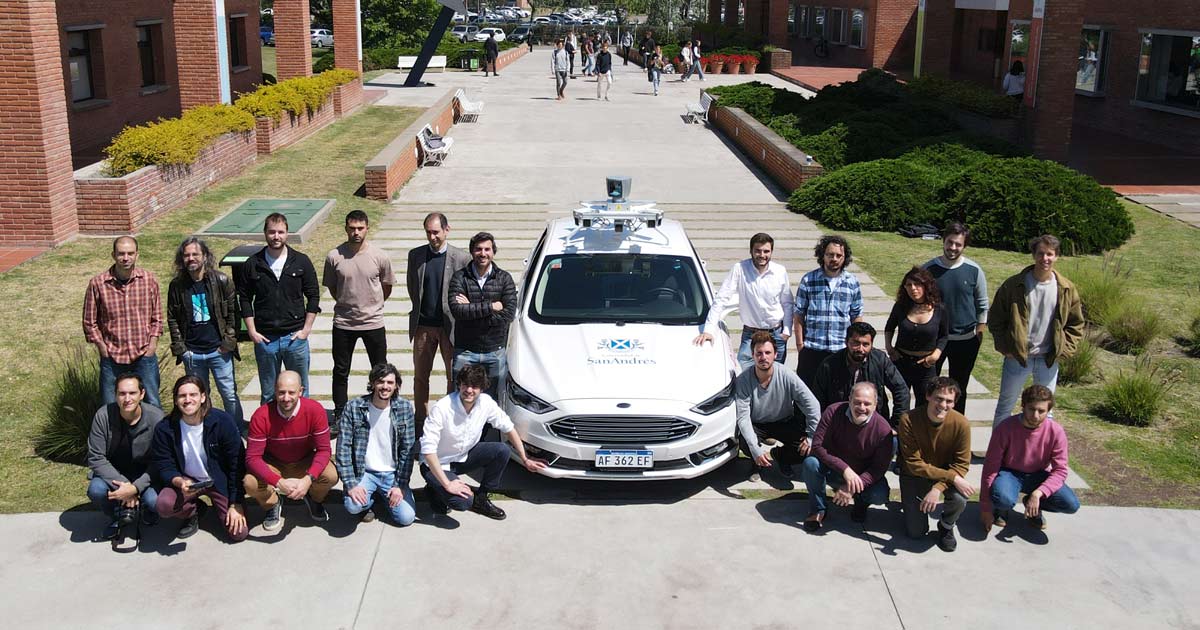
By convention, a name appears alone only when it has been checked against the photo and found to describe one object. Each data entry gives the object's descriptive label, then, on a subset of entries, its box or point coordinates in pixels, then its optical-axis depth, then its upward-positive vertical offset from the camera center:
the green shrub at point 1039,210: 15.56 -2.25
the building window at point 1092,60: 28.66 -0.43
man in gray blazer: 8.78 -1.91
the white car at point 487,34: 70.96 -0.01
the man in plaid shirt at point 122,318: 8.24 -2.02
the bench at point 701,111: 29.14 -1.83
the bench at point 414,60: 44.28 -1.14
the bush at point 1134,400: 9.54 -2.88
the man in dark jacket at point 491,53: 43.28 -0.71
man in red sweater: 7.26 -2.60
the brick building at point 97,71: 14.43 -0.79
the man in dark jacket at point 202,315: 8.30 -2.01
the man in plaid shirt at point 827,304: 8.59 -1.92
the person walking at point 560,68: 33.62 -0.95
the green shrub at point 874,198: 16.75 -2.29
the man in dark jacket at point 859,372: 7.91 -2.25
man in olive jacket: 8.31 -1.95
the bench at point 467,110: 28.81 -1.87
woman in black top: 8.23 -2.02
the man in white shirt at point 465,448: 7.61 -2.71
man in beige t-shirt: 8.86 -1.94
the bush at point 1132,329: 11.59 -2.81
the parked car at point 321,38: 69.38 -0.41
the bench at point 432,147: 21.67 -2.10
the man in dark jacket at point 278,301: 8.62 -1.98
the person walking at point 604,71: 34.75 -1.06
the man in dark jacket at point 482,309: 8.57 -1.99
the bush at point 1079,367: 10.60 -2.90
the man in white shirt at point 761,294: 9.05 -1.96
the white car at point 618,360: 7.83 -2.26
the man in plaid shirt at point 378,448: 7.48 -2.65
